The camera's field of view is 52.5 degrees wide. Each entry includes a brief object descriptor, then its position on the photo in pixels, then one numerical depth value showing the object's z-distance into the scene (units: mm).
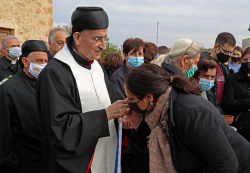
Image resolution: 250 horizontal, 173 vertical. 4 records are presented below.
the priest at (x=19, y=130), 2588
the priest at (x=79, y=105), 1964
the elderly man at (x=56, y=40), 4395
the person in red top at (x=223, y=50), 4756
